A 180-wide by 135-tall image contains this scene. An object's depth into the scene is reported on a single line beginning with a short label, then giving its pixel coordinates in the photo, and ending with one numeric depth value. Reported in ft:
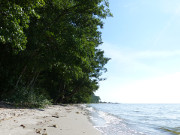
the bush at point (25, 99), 41.21
